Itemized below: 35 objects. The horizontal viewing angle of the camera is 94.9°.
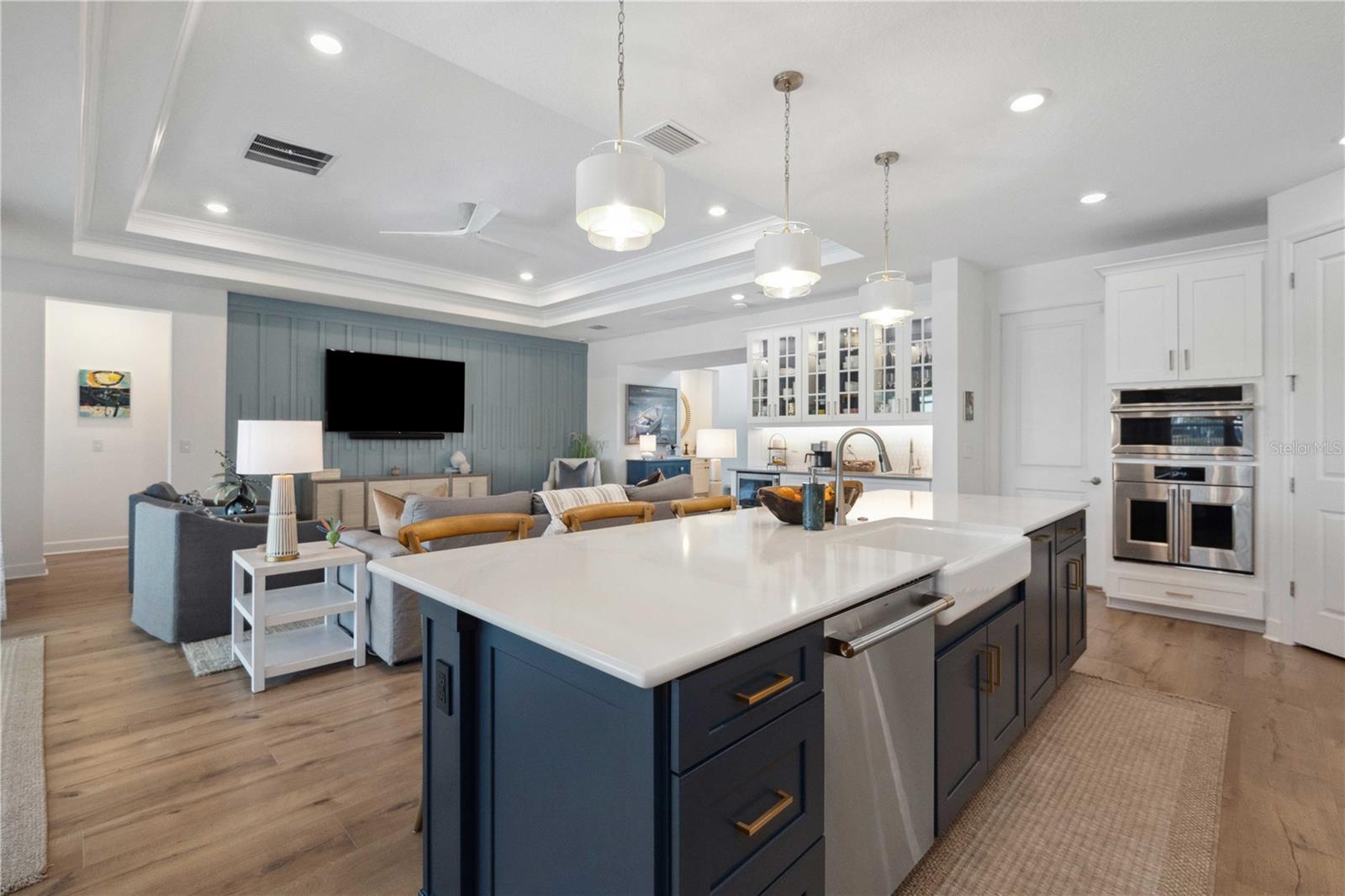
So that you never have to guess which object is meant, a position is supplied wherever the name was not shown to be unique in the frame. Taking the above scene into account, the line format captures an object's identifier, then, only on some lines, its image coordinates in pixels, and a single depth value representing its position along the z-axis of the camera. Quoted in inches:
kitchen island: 38.1
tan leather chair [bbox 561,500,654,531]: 120.9
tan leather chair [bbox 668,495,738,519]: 142.8
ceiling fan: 176.4
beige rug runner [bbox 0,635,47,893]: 67.3
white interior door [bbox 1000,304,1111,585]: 185.8
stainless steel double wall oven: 148.1
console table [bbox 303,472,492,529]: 253.9
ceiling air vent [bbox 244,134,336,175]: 144.7
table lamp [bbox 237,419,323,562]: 116.3
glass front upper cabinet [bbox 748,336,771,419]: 268.7
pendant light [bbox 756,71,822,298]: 95.0
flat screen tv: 266.4
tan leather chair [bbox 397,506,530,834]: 101.8
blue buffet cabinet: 344.8
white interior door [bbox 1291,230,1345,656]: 128.6
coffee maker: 247.6
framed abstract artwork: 257.4
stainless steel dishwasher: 51.1
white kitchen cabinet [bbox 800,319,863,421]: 238.2
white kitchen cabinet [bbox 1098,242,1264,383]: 146.8
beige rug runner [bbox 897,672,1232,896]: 66.9
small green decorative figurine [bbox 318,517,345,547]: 133.1
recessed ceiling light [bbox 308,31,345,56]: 104.5
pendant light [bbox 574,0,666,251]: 69.7
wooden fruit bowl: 91.2
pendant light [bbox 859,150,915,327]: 115.4
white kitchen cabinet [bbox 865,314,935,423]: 216.5
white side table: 115.1
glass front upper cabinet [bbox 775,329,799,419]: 258.1
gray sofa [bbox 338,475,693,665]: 119.6
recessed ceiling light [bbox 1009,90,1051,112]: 99.7
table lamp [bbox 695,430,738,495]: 388.2
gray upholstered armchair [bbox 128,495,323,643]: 135.8
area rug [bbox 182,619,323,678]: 123.3
